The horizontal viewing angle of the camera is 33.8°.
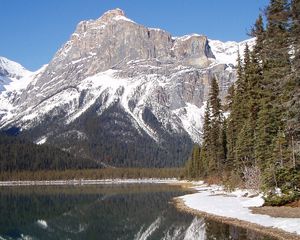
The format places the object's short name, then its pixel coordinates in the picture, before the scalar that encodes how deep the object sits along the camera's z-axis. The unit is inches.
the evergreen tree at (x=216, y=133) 3735.2
